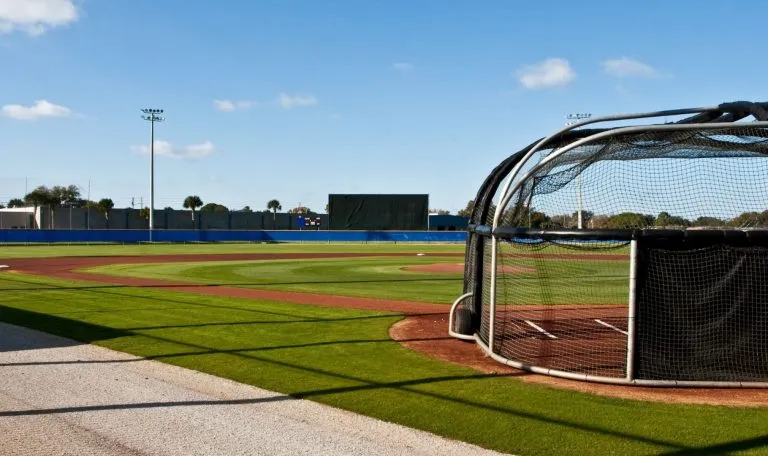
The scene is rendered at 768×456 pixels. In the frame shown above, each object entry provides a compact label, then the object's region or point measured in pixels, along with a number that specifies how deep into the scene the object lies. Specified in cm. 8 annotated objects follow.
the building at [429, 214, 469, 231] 7588
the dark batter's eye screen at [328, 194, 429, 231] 6188
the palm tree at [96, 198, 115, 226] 9931
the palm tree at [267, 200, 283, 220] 13749
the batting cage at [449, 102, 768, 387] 802
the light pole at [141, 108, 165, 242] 5932
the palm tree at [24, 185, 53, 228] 9334
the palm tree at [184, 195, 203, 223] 11212
